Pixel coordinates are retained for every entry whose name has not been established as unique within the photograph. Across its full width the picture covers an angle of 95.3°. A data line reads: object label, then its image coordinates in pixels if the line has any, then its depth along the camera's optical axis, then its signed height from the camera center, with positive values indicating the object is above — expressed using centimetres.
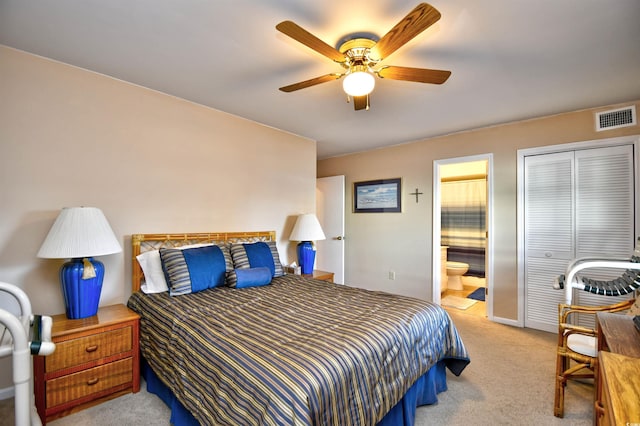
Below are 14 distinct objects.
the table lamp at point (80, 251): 195 -25
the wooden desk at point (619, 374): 83 -56
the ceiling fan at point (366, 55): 145 +93
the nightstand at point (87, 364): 182 -100
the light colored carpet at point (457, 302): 433 -139
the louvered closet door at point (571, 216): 294 -4
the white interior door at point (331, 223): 489 -17
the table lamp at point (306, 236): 366 -29
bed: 126 -69
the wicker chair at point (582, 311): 188 -70
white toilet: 510 -106
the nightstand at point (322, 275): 364 -79
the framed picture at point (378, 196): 457 +29
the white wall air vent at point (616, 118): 288 +95
